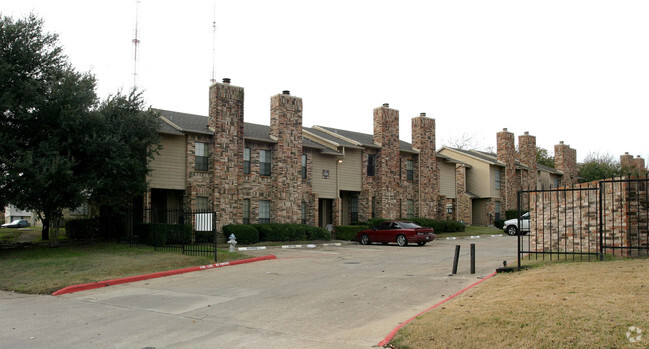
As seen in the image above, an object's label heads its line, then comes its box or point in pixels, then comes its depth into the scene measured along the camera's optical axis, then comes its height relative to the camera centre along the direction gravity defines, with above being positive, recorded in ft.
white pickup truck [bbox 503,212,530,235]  106.22 -6.28
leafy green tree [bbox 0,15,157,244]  64.54 +8.75
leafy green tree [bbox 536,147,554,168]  227.46 +19.05
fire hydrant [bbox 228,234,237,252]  68.28 -5.79
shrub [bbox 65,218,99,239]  91.81 -5.29
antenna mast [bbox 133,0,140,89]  95.30 +29.31
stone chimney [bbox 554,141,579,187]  180.65 +13.25
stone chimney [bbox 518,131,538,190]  160.97 +13.57
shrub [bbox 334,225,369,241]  102.68 -6.53
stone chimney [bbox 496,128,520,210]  149.79 +9.65
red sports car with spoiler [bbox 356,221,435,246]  87.51 -6.19
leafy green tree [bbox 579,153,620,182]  195.11 +11.42
